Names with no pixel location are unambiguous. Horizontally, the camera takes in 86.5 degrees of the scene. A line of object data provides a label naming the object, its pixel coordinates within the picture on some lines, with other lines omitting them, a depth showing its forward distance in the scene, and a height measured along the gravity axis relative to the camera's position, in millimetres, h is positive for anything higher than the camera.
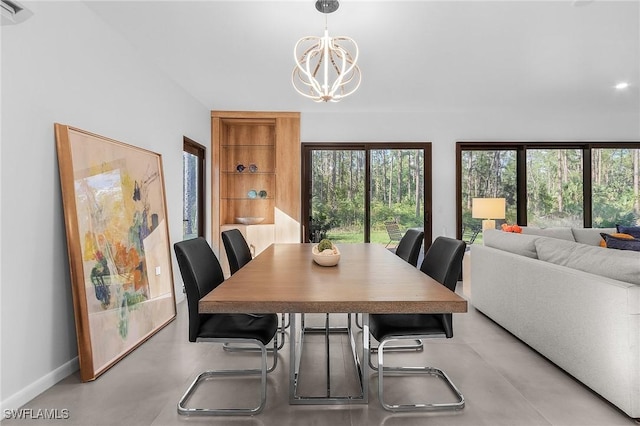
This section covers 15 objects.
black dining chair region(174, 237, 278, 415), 1739 -658
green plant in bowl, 2078 -255
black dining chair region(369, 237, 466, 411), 1834 -683
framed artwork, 2139 -271
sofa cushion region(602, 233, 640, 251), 3336 -438
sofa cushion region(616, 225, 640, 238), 3947 -380
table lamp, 4539 -98
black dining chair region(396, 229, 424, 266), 2576 -349
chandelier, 2215 +1352
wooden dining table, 1238 -360
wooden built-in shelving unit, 5012 +525
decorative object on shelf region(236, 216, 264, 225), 5105 -217
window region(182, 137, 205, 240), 4328 +238
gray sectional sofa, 1749 -679
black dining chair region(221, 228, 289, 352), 2467 -360
